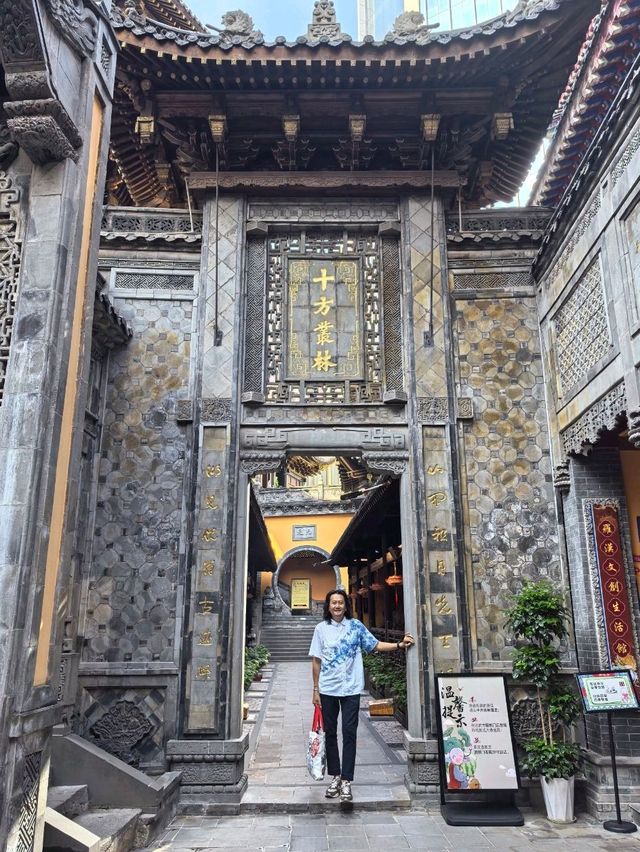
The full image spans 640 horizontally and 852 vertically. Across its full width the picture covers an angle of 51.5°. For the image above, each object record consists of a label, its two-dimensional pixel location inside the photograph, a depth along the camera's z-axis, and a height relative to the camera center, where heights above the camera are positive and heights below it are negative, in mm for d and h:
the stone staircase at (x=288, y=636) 21641 -726
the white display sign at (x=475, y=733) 5547 -985
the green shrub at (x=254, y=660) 13023 -1027
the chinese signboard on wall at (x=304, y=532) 25594 +3058
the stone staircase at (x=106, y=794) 4688 -1321
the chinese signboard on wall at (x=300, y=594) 27734 +818
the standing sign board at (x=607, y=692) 5305 -610
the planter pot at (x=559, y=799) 5461 -1482
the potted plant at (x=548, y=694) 5508 -695
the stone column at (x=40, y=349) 3424 +1504
